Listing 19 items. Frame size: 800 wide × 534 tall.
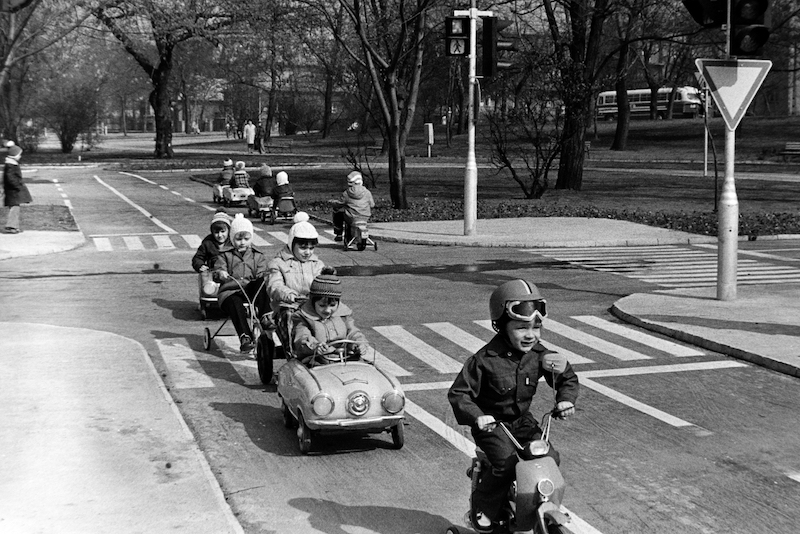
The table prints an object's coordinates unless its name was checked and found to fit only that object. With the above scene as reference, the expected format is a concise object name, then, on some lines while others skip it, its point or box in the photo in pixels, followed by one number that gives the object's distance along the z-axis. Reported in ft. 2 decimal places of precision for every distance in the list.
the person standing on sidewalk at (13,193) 76.69
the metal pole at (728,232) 44.11
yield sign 43.11
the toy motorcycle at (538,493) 16.16
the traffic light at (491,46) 69.72
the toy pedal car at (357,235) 68.39
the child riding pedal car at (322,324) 26.37
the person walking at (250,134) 222.89
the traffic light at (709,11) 42.63
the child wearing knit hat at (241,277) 36.47
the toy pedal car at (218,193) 104.53
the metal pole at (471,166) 70.60
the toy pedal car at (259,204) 88.07
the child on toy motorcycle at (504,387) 17.21
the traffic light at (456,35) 70.03
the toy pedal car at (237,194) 101.40
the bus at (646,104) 312.71
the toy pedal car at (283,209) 86.69
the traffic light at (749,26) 41.93
